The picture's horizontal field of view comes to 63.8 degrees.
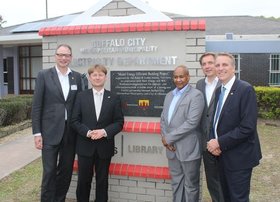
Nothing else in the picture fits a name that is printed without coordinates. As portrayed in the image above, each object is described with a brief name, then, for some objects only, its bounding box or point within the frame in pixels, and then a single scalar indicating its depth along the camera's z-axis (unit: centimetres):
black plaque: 279
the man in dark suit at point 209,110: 237
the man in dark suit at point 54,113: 258
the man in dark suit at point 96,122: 252
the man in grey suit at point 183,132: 235
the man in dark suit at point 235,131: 204
